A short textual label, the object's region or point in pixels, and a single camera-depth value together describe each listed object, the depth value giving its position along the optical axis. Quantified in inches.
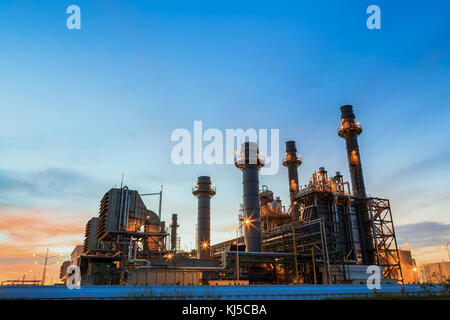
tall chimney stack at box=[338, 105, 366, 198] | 2269.7
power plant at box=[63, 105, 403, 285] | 1579.7
